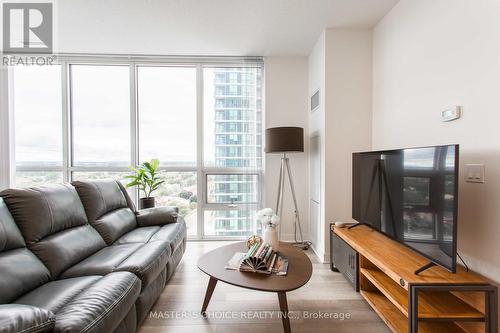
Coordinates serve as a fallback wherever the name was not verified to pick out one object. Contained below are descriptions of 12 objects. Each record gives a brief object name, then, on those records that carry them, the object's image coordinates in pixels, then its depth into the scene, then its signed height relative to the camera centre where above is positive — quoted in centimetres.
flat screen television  128 -24
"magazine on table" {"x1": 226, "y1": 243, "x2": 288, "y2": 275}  158 -72
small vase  191 -62
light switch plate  137 -6
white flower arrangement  190 -46
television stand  121 -81
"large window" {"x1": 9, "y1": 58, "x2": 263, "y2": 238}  342 +52
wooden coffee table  140 -75
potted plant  313 -21
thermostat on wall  152 +34
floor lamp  285 +29
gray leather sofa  108 -67
